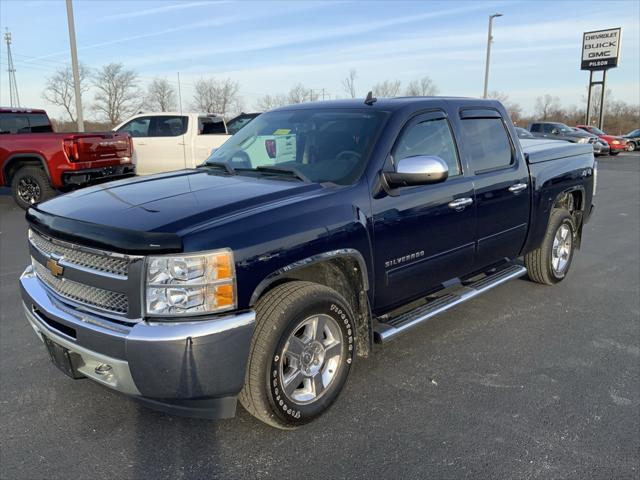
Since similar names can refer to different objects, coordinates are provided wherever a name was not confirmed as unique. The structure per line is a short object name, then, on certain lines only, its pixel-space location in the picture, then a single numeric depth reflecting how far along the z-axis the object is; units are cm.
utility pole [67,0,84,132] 1647
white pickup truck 1267
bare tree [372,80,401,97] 4871
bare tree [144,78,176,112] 5969
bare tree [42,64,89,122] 5712
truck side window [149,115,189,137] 1281
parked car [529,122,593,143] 2741
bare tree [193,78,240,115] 5941
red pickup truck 998
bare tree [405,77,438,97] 5070
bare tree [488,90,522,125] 6872
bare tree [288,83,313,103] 4933
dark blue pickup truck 251
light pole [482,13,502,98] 3141
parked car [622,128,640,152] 3300
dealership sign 4178
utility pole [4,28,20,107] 6275
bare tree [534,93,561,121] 7281
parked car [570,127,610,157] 2819
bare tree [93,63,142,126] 5738
